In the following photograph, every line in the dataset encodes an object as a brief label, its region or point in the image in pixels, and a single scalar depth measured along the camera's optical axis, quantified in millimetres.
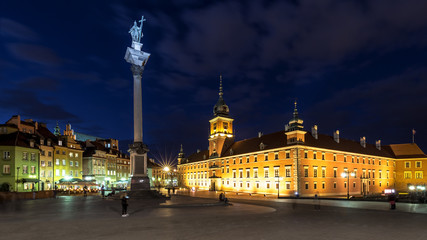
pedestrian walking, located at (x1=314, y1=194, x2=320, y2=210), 30547
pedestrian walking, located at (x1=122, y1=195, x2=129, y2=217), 22109
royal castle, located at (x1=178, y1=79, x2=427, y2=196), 65875
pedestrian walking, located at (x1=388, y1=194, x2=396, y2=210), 28422
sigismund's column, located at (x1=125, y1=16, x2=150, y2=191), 37938
